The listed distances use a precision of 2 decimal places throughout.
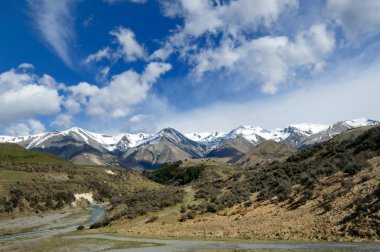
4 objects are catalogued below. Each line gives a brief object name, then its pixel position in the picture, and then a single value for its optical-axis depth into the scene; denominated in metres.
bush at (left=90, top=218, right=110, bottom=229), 60.38
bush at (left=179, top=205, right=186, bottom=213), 57.99
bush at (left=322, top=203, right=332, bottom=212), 36.16
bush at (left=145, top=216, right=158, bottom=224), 55.22
